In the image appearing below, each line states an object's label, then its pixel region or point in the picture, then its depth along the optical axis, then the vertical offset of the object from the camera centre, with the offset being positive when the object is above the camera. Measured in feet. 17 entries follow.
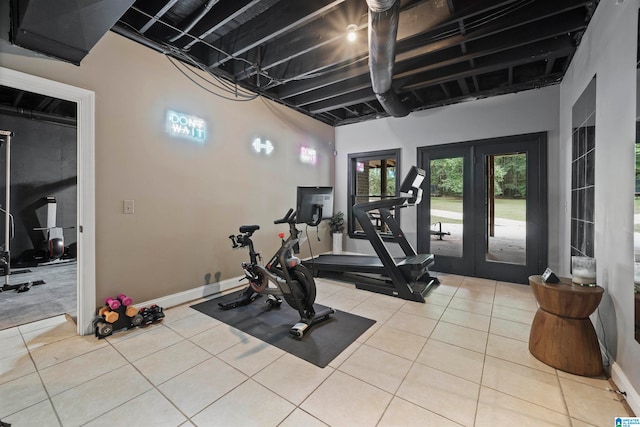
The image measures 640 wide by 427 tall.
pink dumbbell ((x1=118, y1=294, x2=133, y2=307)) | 8.84 -2.94
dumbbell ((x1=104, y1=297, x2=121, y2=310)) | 8.59 -2.96
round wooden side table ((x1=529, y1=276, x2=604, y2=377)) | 6.53 -3.00
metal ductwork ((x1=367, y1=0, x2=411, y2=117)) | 7.20 +5.49
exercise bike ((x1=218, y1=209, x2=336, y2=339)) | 9.23 -2.56
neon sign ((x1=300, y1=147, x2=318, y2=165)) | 17.60 +3.90
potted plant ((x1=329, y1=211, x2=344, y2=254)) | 20.01 -1.33
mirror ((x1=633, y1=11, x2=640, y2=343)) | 5.47 -0.24
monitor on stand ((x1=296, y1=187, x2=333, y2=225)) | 10.18 +0.33
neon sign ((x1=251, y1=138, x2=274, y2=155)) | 14.32 +3.69
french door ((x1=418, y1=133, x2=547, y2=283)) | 13.88 +0.27
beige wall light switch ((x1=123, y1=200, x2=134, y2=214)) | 9.57 +0.21
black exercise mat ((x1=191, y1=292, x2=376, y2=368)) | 7.73 -3.95
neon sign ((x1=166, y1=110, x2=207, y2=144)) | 10.80 +3.67
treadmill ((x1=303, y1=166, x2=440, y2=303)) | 12.15 -2.73
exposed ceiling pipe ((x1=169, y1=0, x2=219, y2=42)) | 8.26 +6.53
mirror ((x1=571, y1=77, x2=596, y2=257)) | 8.37 +1.43
